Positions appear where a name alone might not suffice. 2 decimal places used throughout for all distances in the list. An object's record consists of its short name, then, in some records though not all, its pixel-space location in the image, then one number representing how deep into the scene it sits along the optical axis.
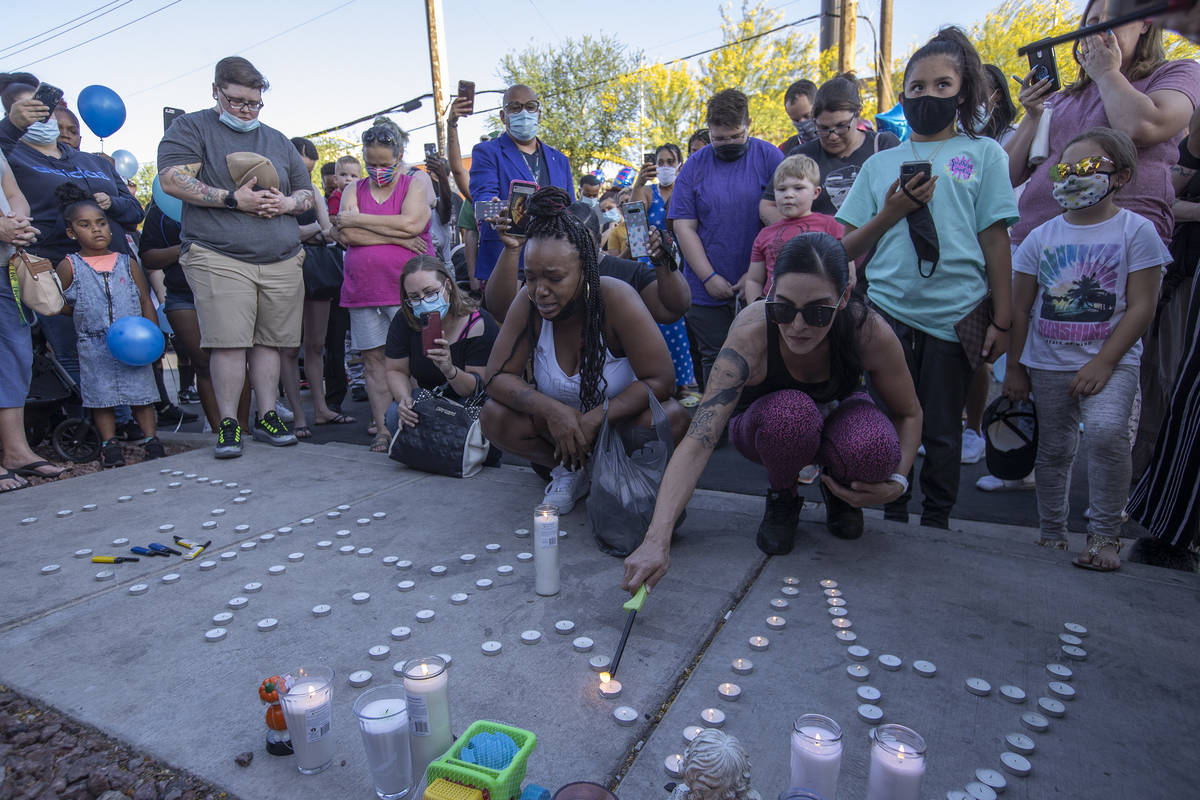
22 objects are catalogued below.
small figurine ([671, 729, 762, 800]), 1.25
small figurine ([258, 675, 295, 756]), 1.67
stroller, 4.76
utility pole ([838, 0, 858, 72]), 12.11
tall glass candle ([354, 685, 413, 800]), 1.47
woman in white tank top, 3.05
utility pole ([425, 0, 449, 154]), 18.20
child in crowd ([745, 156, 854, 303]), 4.00
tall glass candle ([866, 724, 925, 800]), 1.33
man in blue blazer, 4.73
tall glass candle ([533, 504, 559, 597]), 2.39
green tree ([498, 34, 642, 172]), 27.91
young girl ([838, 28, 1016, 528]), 2.96
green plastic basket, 1.29
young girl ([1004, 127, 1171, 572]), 2.70
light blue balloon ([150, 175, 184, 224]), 5.42
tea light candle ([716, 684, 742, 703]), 1.88
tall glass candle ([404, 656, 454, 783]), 1.55
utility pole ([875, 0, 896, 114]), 14.50
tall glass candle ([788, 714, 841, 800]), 1.37
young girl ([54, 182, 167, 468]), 4.64
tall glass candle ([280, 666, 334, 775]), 1.58
